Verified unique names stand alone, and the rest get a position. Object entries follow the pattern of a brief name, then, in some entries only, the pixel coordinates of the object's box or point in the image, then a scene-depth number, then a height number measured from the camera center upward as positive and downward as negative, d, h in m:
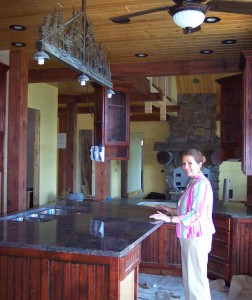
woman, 3.13 -0.56
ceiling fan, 2.38 +0.88
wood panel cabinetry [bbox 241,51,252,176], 4.29 +0.40
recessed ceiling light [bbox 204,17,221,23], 3.54 +1.20
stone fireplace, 10.46 +0.41
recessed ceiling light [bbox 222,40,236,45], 4.25 +1.20
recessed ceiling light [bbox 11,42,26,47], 4.42 +1.21
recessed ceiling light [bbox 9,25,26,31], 3.84 +1.21
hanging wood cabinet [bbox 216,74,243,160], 4.99 +0.50
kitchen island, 2.51 -0.69
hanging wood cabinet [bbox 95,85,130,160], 5.53 +0.43
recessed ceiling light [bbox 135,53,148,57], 4.88 +1.20
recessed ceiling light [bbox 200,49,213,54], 4.62 +1.20
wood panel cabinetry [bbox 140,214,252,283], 4.49 -1.11
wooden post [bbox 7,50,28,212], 4.57 +0.20
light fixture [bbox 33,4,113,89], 2.56 +0.77
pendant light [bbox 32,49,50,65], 2.46 +0.60
